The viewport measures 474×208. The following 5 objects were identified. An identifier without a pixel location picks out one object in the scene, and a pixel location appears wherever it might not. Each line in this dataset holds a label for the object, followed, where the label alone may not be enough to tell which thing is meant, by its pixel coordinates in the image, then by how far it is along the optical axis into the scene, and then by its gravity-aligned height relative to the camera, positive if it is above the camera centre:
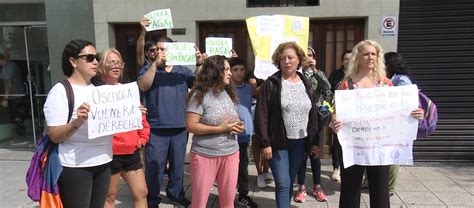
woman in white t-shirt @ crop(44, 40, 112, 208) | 2.43 -0.50
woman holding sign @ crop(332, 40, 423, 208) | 3.14 -0.24
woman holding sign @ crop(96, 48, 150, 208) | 3.24 -0.84
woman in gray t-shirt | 3.25 -0.62
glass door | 7.78 -0.35
